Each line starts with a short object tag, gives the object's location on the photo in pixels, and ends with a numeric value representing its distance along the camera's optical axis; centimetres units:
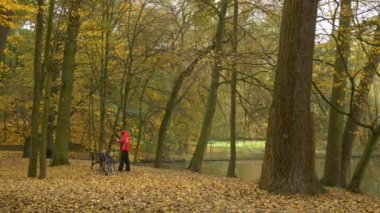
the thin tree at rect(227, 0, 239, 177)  1898
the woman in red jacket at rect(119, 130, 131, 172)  1664
